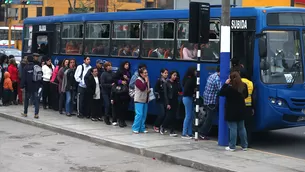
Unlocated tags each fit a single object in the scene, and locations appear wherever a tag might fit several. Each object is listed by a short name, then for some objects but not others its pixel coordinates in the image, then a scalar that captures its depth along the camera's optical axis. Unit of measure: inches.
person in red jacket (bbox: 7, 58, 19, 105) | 724.7
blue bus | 442.9
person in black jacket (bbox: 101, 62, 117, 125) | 558.6
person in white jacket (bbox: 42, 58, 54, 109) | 675.4
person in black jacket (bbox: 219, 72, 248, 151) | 405.7
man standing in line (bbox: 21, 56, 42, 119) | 580.7
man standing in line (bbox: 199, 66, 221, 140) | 458.9
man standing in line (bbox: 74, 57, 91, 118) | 597.6
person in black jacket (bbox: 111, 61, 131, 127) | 535.5
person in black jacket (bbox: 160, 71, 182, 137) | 489.4
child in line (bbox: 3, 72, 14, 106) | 713.6
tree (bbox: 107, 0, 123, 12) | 2385.1
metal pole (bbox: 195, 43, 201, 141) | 447.2
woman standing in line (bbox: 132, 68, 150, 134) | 496.7
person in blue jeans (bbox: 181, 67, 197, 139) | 474.0
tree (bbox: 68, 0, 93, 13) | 1869.1
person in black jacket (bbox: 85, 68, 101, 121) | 583.5
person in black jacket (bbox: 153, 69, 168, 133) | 497.4
